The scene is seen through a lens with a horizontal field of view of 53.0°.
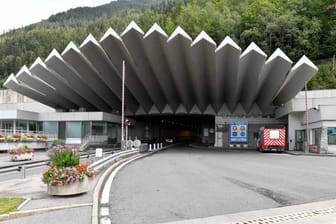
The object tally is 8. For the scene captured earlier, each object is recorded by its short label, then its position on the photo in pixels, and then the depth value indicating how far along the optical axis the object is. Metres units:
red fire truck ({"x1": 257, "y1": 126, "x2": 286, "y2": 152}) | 35.84
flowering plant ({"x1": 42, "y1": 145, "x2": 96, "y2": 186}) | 8.41
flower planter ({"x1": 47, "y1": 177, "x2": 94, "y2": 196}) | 8.43
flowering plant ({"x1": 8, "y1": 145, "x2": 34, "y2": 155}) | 21.52
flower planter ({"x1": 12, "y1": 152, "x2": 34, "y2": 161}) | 21.58
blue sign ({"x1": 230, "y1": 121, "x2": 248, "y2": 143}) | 46.72
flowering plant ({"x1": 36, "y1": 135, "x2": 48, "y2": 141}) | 39.25
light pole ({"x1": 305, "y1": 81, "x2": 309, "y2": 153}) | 35.87
